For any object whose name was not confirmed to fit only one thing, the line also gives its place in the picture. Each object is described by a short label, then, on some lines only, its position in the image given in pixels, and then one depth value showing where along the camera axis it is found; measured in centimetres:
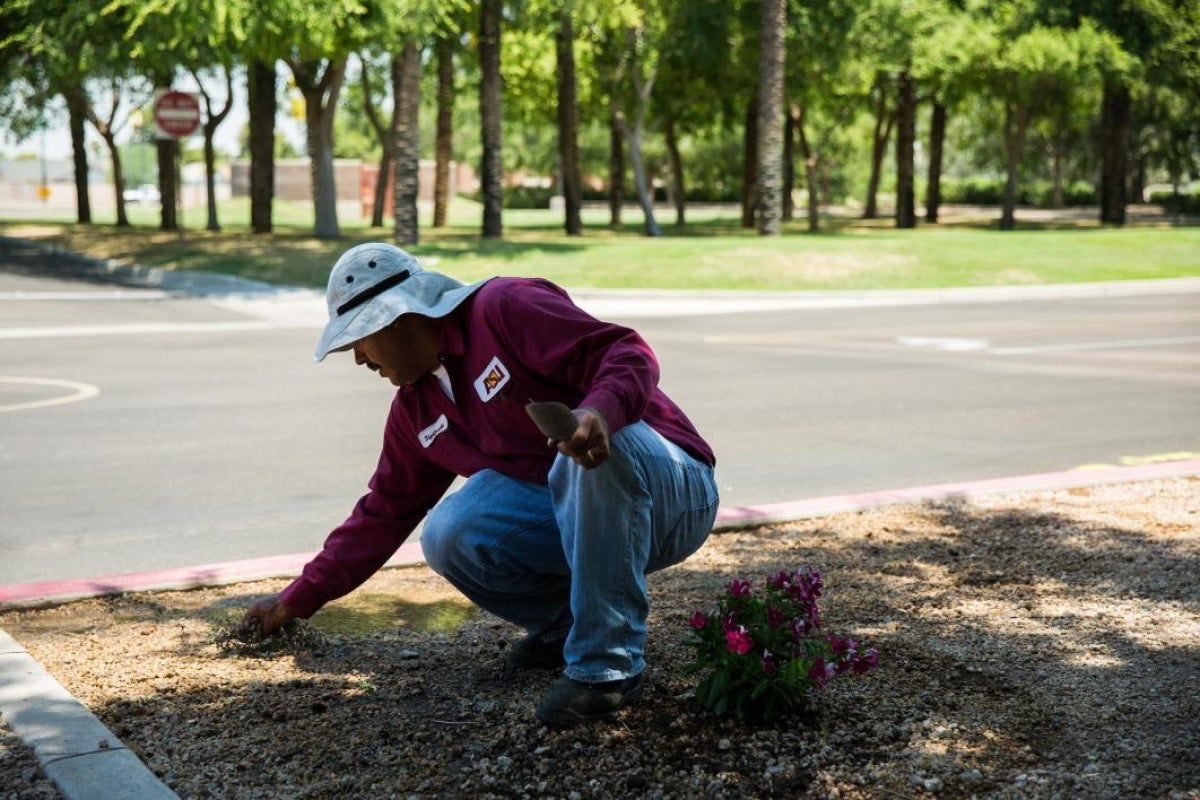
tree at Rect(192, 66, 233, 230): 3750
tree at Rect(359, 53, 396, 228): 3700
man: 328
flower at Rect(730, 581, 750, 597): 352
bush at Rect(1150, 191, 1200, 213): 5009
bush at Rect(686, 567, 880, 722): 333
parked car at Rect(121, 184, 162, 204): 9338
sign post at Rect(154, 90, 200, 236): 2430
